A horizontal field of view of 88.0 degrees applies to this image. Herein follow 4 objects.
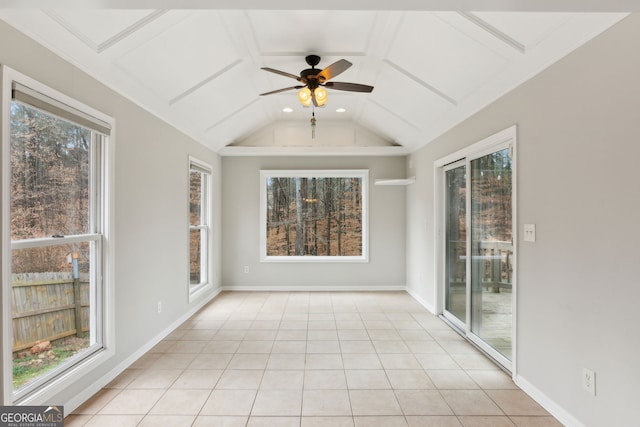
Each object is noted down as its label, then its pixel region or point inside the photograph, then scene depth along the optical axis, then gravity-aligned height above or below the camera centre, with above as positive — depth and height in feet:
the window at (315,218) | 19.45 -0.19
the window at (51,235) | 6.06 -0.42
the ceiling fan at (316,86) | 10.41 +4.12
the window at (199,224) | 15.10 -0.42
